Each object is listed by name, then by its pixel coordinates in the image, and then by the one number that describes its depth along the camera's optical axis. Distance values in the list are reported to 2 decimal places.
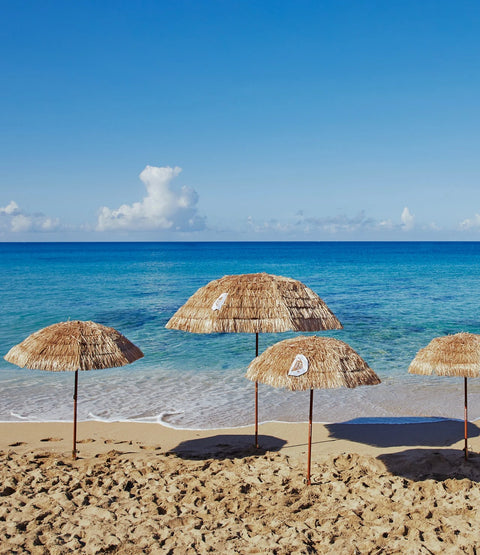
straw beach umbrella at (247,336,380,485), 6.22
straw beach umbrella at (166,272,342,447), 7.58
